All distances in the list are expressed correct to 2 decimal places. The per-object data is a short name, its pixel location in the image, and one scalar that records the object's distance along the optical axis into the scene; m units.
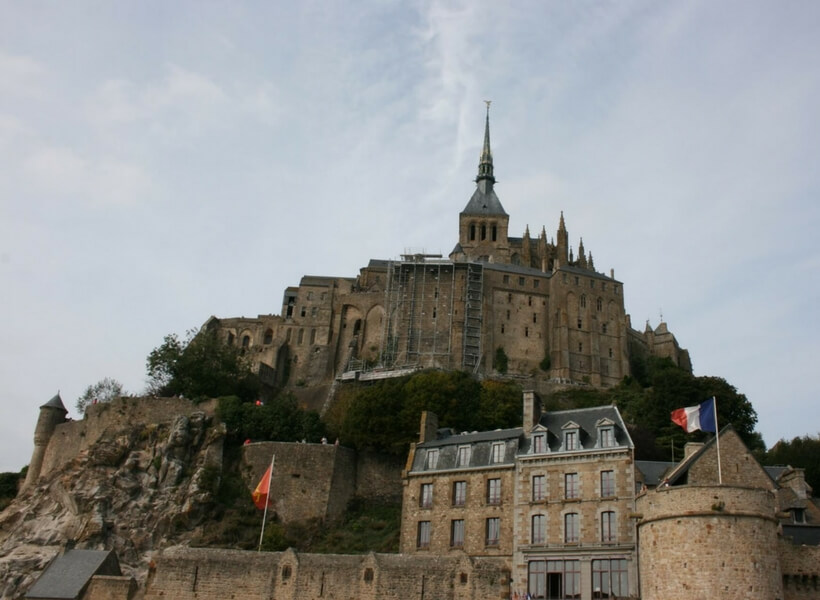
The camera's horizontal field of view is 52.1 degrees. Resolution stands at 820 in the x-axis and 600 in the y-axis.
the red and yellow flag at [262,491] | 37.72
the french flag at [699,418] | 28.92
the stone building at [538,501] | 29.67
